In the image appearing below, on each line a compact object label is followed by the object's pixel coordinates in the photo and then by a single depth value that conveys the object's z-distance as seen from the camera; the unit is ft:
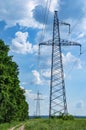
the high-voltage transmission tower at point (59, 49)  145.79
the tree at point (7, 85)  175.73
